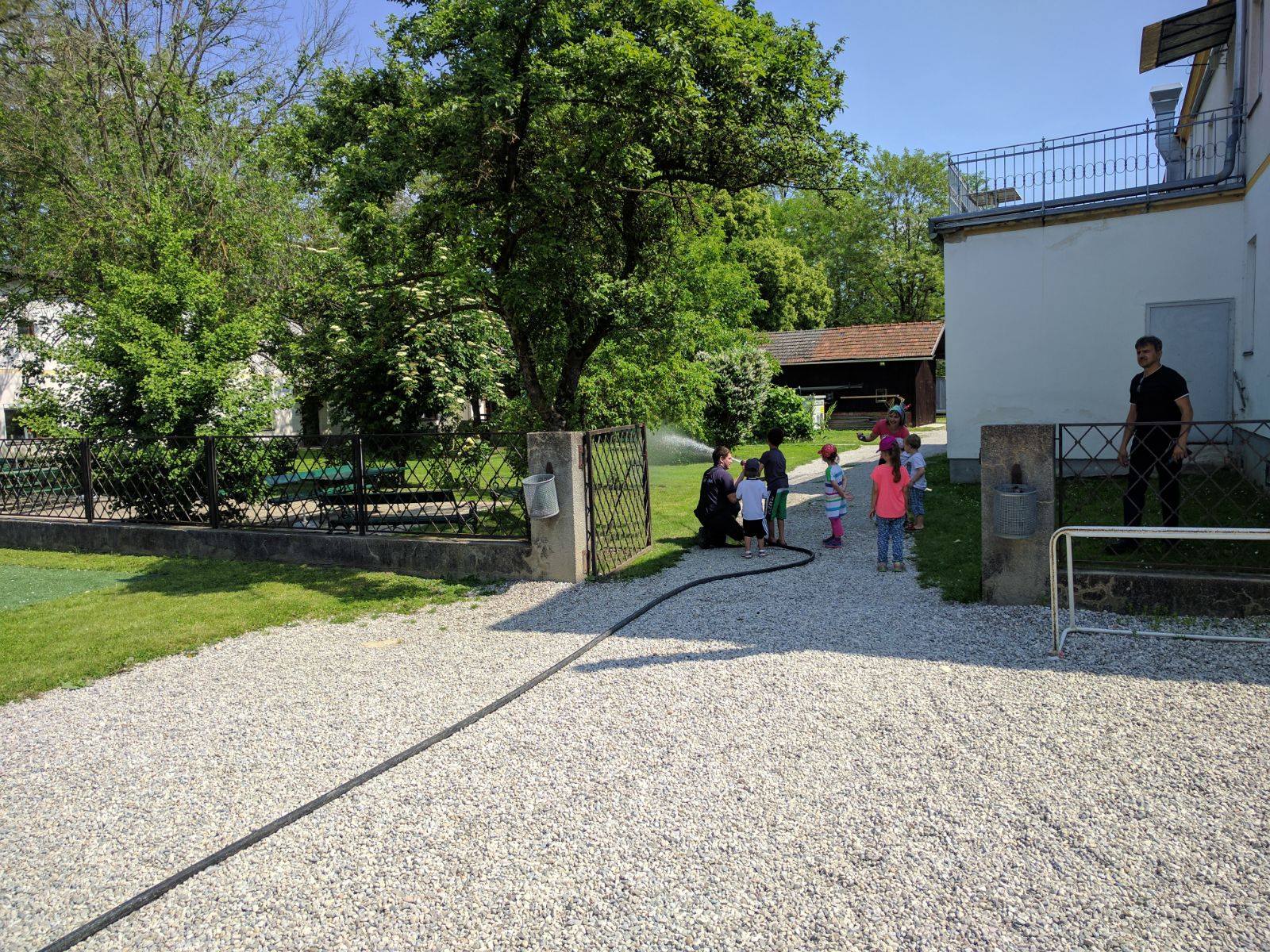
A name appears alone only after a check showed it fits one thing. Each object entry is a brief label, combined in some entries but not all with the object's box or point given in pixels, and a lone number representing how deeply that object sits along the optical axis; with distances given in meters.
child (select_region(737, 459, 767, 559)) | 9.17
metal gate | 8.58
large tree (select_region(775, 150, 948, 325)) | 50.09
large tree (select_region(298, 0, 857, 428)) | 8.32
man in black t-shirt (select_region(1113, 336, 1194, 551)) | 6.46
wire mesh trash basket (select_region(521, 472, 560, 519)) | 8.15
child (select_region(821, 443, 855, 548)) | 9.36
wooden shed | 33.47
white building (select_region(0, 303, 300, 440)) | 14.81
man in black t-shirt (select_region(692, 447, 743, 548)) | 9.59
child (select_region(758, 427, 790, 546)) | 9.48
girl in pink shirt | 7.97
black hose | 3.07
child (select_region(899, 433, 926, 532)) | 9.62
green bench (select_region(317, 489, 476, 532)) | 9.66
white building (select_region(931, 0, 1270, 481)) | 10.94
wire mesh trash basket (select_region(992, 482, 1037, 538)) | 6.18
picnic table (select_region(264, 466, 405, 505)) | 10.58
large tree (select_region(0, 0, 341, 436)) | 16.70
